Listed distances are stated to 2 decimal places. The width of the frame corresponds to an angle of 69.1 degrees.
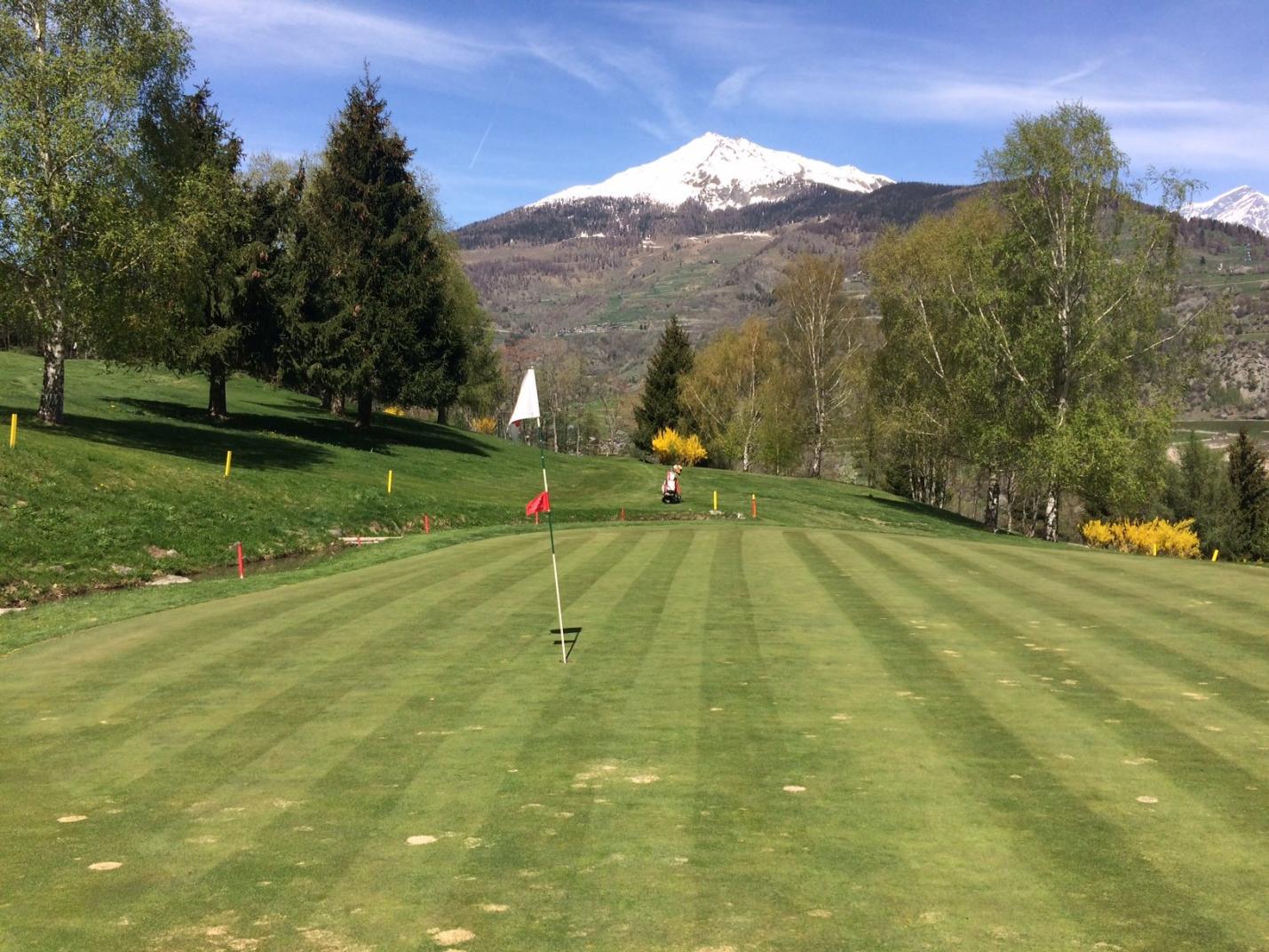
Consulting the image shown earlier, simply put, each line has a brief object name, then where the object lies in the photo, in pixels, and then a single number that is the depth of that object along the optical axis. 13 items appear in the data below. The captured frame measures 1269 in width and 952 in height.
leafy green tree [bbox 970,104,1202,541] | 46.84
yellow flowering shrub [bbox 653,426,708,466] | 90.94
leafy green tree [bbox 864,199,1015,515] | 51.41
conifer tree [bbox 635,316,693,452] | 93.56
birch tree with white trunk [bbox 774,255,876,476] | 76.31
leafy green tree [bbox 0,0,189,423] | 32.62
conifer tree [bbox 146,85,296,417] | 38.22
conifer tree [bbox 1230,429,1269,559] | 84.31
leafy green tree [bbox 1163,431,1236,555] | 101.44
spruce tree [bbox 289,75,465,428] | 54.31
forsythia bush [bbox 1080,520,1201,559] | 81.12
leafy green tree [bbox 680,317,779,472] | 83.12
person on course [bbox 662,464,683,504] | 48.12
